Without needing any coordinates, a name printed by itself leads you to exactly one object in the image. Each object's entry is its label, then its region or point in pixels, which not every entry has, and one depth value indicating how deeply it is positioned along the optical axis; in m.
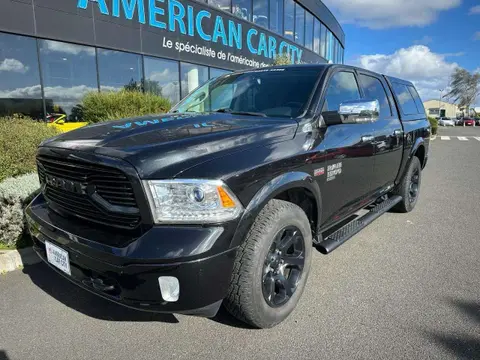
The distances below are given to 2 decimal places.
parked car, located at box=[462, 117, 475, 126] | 63.75
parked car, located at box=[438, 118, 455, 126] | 57.13
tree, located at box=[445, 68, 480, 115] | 88.62
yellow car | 10.34
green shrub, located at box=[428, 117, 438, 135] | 24.82
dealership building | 9.92
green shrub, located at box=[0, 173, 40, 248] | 3.71
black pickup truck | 1.97
